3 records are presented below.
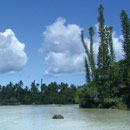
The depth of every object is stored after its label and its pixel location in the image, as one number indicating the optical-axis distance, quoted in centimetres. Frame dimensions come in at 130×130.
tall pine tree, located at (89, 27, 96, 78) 5747
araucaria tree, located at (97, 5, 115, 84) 4882
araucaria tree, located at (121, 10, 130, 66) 4561
